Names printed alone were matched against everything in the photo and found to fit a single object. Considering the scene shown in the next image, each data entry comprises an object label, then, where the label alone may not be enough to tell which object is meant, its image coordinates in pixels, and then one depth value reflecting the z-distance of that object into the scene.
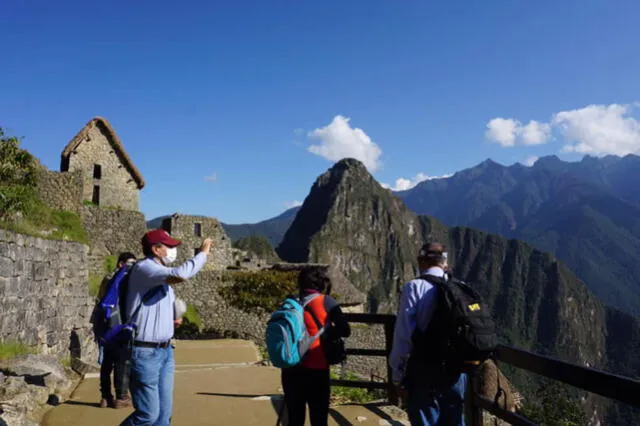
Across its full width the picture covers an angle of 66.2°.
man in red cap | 3.57
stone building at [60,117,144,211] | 22.89
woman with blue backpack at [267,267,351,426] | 3.59
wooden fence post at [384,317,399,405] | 5.53
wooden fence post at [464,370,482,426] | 4.20
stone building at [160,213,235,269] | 22.00
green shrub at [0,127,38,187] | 13.70
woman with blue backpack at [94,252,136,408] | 5.51
